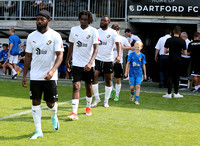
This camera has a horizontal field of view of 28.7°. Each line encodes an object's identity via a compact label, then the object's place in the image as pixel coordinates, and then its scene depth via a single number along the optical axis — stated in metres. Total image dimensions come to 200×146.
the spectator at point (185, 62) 14.63
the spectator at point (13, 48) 16.80
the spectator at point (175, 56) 11.59
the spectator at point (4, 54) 19.70
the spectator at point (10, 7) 22.20
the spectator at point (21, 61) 19.68
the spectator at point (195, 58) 13.63
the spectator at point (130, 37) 16.62
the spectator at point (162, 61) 14.89
